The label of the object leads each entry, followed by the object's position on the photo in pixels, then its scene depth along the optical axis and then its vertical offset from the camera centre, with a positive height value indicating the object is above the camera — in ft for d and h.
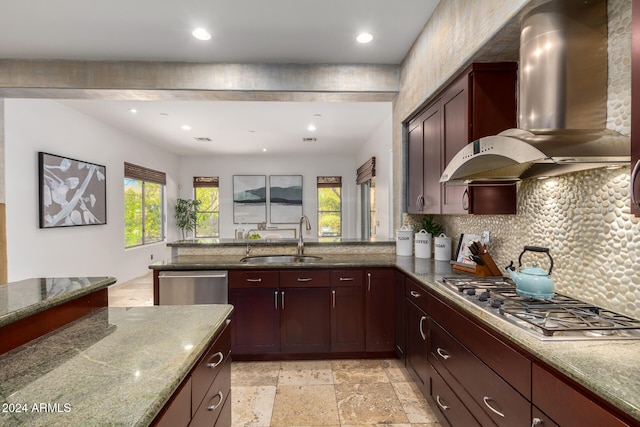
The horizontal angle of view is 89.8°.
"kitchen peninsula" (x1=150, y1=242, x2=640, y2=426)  2.83 -1.60
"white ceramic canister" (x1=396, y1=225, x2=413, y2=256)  10.49 -0.94
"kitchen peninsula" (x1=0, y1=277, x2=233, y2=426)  2.47 -1.49
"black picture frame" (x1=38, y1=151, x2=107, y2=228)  12.88 +1.00
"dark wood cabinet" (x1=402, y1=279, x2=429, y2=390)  7.09 -2.80
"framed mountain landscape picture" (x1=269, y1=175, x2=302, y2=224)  26.71 +1.58
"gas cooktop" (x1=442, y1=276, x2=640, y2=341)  3.84 -1.44
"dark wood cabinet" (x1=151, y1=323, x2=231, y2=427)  3.14 -2.10
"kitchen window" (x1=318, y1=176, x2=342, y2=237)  26.99 +0.32
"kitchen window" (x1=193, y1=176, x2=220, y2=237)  26.84 +0.54
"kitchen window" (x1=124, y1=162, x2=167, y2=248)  19.43 +0.57
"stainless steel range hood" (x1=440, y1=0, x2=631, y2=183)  4.73 +2.01
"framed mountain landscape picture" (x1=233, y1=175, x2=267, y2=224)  26.61 +1.42
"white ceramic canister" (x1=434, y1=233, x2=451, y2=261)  9.45 -1.05
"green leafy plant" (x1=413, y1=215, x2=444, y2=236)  10.55 -0.48
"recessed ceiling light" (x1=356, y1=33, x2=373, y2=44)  8.88 +4.92
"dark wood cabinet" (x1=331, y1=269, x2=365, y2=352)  9.28 -2.85
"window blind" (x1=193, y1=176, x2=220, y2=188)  26.66 +2.69
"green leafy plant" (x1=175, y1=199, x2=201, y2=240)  25.58 -0.05
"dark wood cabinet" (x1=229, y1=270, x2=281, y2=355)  9.16 -2.77
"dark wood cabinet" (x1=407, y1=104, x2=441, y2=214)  8.38 +1.43
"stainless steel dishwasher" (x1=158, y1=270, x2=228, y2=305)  9.09 -2.09
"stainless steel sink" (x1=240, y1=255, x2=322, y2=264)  10.76 -1.53
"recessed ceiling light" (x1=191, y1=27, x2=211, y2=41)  8.56 +4.89
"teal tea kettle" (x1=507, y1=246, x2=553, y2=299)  4.99 -1.13
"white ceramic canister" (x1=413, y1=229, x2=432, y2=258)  10.02 -0.99
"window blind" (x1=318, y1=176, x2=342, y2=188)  26.89 +2.67
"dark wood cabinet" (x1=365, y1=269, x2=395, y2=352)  9.30 -2.81
